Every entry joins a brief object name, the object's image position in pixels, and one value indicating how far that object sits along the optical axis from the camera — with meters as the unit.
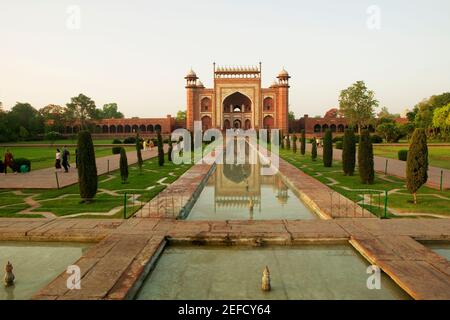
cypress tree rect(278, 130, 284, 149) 29.89
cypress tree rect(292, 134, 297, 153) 23.45
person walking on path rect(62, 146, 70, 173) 13.25
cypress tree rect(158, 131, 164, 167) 15.55
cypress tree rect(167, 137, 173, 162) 17.59
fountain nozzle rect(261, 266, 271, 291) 3.79
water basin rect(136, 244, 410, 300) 3.75
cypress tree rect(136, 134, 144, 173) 13.54
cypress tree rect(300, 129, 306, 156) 21.08
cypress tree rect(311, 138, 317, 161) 17.48
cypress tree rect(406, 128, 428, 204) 7.85
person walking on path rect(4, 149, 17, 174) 13.04
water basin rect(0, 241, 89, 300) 3.93
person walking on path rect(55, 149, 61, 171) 13.28
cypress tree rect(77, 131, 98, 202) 7.94
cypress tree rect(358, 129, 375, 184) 10.34
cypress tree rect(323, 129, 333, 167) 14.58
